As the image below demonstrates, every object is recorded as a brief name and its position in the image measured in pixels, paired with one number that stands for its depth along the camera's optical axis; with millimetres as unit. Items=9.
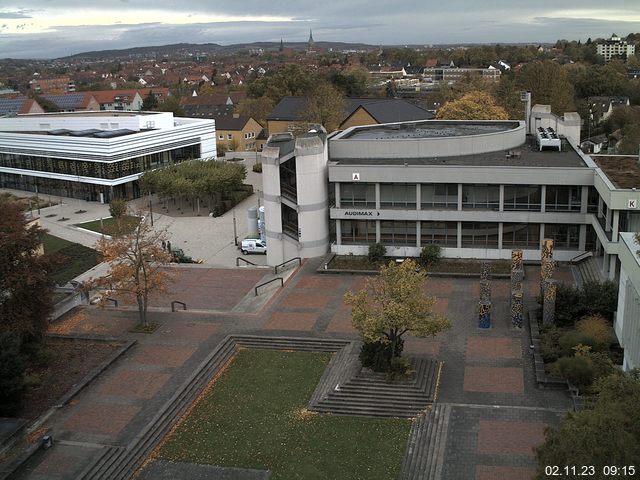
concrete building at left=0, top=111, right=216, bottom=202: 65125
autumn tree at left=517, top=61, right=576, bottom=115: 75562
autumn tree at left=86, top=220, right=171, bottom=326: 31688
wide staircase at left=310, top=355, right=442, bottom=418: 24391
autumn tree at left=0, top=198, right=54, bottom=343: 26672
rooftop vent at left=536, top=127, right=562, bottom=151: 44500
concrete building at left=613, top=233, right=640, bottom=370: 22875
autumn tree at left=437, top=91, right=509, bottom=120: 63656
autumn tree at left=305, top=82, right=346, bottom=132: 80938
